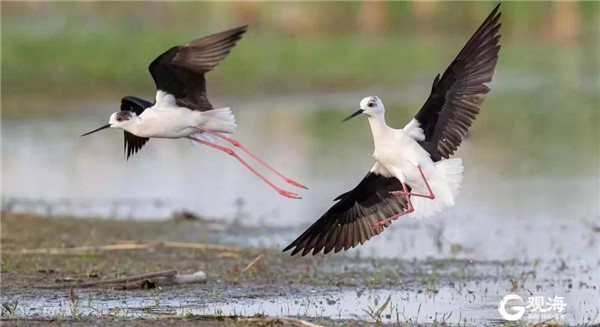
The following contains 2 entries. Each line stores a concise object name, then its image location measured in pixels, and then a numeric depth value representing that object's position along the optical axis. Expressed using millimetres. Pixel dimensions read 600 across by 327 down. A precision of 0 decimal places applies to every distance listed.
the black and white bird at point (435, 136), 15312
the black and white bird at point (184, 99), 16250
